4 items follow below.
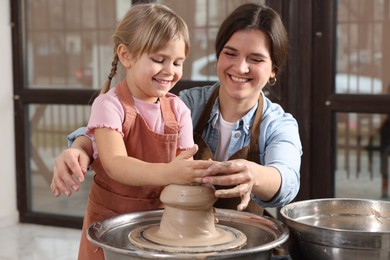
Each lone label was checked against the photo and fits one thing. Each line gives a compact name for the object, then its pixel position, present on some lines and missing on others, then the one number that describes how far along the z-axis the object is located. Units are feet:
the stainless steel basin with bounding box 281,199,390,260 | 3.70
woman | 5.36
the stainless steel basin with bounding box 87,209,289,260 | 3.53
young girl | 4.72
